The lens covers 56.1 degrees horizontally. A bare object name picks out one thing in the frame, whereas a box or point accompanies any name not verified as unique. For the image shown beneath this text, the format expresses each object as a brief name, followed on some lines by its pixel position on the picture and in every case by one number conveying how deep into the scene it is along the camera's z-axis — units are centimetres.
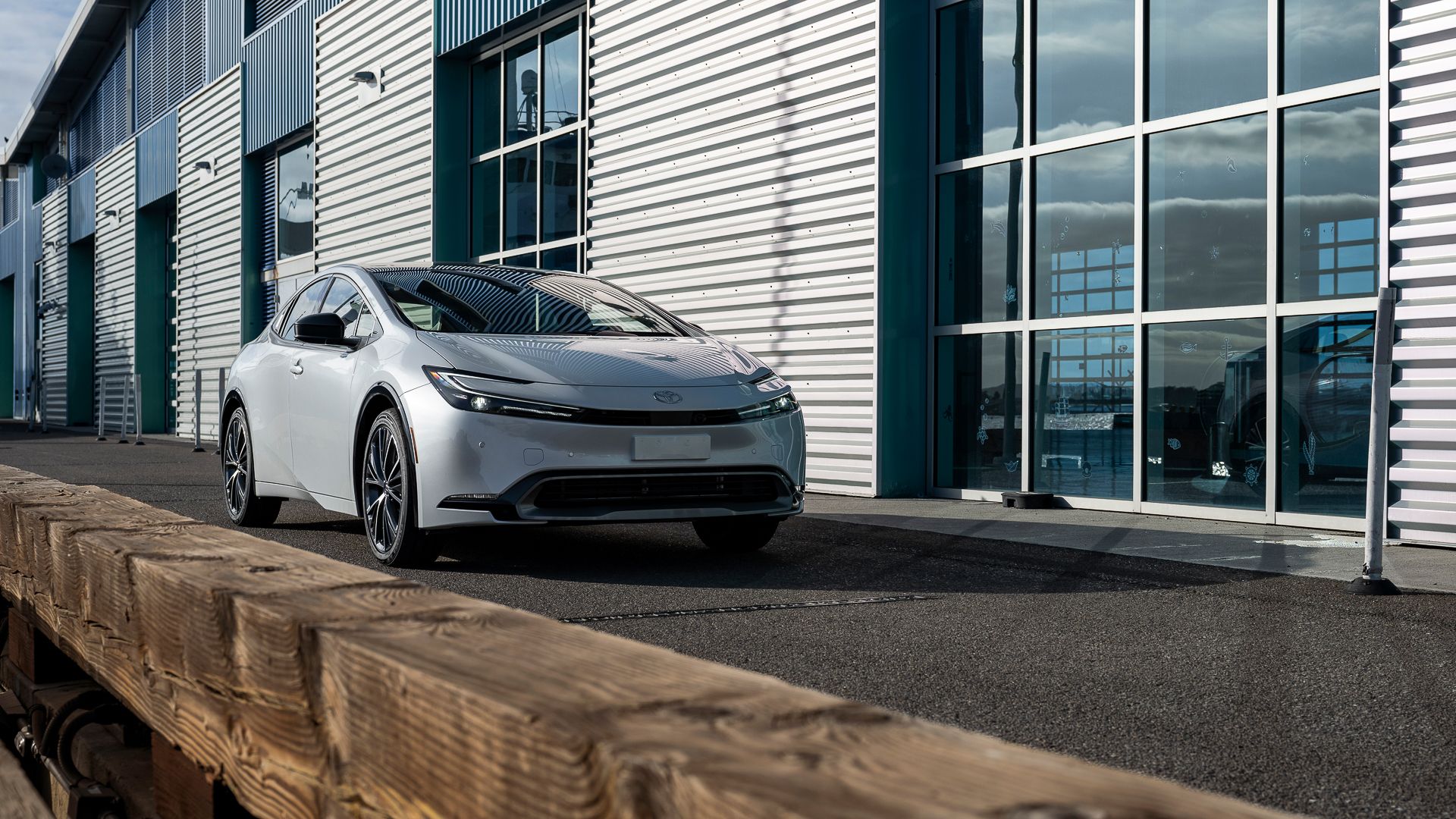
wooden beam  96
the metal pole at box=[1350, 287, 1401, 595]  514
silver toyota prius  539
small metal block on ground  905
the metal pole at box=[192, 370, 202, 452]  1781
